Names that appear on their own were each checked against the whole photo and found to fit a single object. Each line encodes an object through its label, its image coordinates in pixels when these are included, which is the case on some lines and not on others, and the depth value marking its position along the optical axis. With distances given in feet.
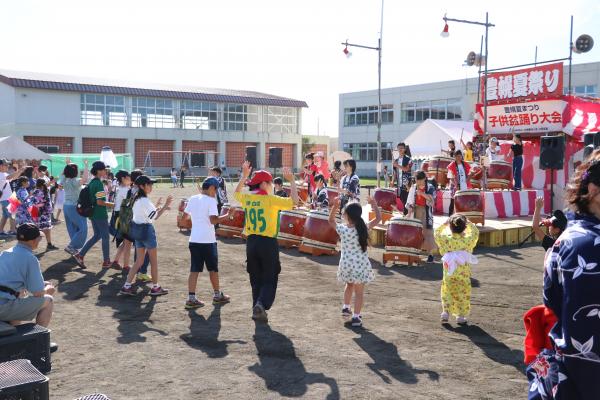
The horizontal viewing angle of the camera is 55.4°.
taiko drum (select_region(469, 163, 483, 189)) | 57.57
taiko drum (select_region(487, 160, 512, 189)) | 58.90
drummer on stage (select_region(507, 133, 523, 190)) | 58.44
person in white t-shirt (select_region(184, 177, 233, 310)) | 26.55
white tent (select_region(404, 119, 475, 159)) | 80.12
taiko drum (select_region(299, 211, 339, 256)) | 41.73
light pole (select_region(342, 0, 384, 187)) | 67.72
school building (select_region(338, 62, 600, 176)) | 152.05
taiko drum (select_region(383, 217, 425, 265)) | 37.37
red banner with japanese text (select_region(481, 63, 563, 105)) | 57.31
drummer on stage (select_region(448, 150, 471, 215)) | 50.26
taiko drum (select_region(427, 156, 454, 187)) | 57.36
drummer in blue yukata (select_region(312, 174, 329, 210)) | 51.25
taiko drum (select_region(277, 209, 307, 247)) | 44.47
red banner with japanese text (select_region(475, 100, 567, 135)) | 57.36
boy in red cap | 23.95
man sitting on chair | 18.04
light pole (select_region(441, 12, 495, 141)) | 53.21
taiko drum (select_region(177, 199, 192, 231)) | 54.80
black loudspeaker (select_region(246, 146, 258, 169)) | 41.53
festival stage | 54.34
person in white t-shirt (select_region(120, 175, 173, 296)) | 28.48
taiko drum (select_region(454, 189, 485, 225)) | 47.11
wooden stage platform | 45.91
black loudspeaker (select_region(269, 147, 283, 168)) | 45.79
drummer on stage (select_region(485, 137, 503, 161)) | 62.64
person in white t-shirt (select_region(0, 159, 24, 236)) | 47.85
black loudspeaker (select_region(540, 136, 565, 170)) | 40.22
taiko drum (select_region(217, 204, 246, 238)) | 50.26
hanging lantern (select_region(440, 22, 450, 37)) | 57.41
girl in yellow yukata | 23.94
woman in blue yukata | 7.91
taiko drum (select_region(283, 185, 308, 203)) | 64.83
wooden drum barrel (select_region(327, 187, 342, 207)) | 52.54
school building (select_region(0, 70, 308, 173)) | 148.05
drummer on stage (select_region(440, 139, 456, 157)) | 57.98
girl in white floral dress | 23.94
